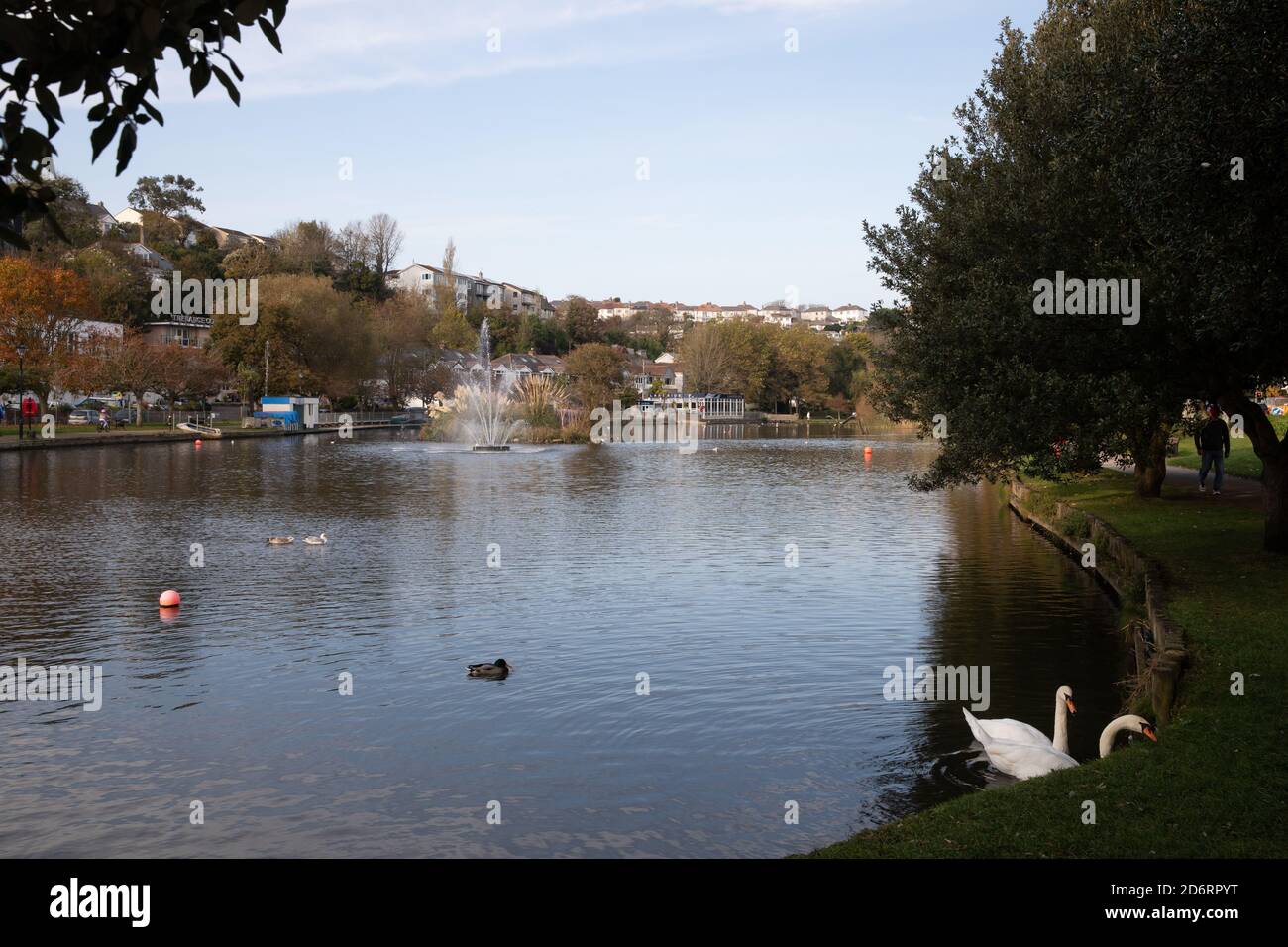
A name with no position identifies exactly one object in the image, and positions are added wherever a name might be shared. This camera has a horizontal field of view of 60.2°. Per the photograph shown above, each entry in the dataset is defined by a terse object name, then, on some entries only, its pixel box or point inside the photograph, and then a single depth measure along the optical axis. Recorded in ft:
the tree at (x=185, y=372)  253.79
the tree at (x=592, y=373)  313.53
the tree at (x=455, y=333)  492.54
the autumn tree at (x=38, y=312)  203.41
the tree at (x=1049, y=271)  56.34
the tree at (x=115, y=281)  305.32
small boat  251.60
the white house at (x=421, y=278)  609.83
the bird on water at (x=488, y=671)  49.93
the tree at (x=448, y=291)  552.00
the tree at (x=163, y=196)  464.65
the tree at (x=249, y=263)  350.02
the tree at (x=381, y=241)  507.71
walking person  84.33
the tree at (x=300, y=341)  295.48
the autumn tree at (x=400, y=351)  391.86
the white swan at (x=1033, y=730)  36.54
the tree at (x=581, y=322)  595.88
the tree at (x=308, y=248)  422.41
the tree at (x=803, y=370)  529.86
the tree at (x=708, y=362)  534.37
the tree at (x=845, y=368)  541.34
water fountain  243.40
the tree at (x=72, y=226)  275.94
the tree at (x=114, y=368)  226.79
